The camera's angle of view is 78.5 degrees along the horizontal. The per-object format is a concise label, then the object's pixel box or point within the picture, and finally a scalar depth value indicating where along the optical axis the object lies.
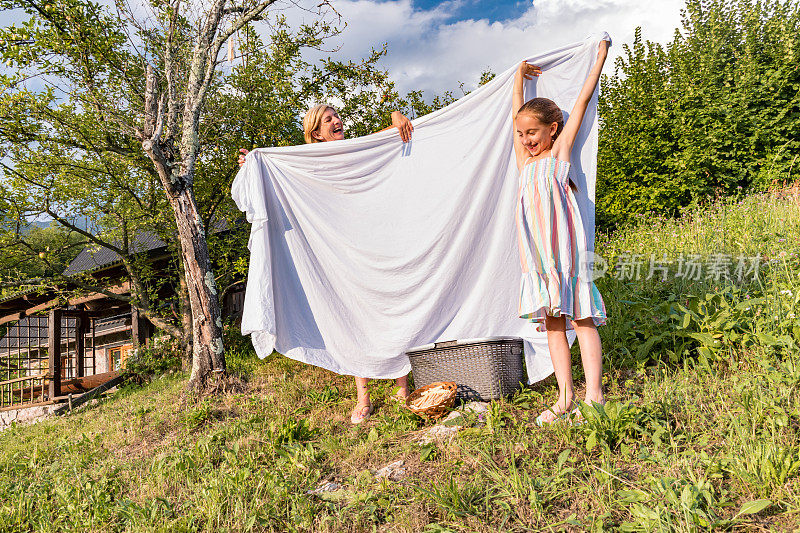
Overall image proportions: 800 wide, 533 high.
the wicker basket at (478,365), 3.11
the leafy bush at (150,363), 8.28
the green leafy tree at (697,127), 9.12
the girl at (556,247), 2.58
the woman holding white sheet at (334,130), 3.53
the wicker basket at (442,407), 3.03
